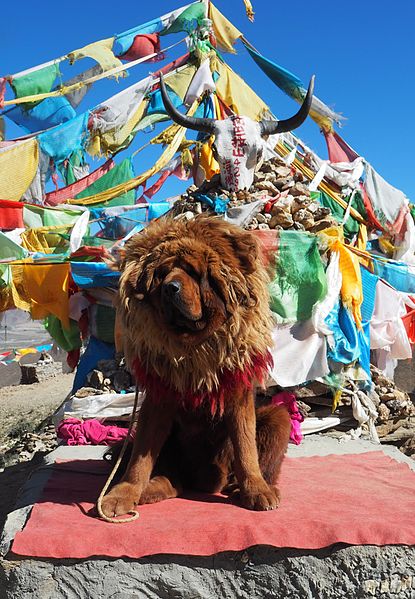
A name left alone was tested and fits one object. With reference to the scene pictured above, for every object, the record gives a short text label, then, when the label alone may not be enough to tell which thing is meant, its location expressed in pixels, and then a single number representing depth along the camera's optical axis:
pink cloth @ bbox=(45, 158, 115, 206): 9.00
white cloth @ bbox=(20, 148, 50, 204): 7.10
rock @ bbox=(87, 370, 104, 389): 4.82
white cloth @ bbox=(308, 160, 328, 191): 5.67
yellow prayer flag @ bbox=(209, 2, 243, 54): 8.21
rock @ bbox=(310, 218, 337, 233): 4.75
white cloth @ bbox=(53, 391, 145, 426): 4.38
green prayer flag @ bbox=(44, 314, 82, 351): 5.52
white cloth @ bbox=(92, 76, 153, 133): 7.63
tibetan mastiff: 2.28
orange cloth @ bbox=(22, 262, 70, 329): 5.31
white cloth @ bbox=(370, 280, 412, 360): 5.30
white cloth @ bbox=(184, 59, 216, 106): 7.73
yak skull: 5.00
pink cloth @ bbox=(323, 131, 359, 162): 8.18
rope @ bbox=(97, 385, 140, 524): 2.20
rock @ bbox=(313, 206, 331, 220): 4.83
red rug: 2.06
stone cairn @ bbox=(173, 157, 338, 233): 4.64
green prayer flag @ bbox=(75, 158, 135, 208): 9.77
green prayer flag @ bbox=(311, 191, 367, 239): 6.78
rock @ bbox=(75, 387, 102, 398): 4.64
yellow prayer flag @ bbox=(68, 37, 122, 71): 7.72
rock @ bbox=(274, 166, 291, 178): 5.43
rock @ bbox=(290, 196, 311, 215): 4.81
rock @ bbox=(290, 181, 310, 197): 5.04
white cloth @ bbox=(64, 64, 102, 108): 7.85
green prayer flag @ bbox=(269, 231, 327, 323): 4.31
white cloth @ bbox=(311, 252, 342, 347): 4.41
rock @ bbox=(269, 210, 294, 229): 4.62
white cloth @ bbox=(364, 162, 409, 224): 7.62
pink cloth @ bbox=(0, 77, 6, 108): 7.53
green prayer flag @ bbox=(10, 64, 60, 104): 7.66
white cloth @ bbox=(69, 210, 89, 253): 6.76
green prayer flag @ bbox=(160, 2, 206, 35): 8.16
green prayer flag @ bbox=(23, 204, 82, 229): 7.06
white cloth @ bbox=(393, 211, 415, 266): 7.70
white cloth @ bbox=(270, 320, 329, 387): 4.31
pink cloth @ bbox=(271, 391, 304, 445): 3.95
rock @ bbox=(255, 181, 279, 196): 5.07
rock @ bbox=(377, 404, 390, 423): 5.01
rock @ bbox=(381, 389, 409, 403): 5.12
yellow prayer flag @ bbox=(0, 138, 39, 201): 6.73
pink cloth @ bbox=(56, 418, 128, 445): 3.99
